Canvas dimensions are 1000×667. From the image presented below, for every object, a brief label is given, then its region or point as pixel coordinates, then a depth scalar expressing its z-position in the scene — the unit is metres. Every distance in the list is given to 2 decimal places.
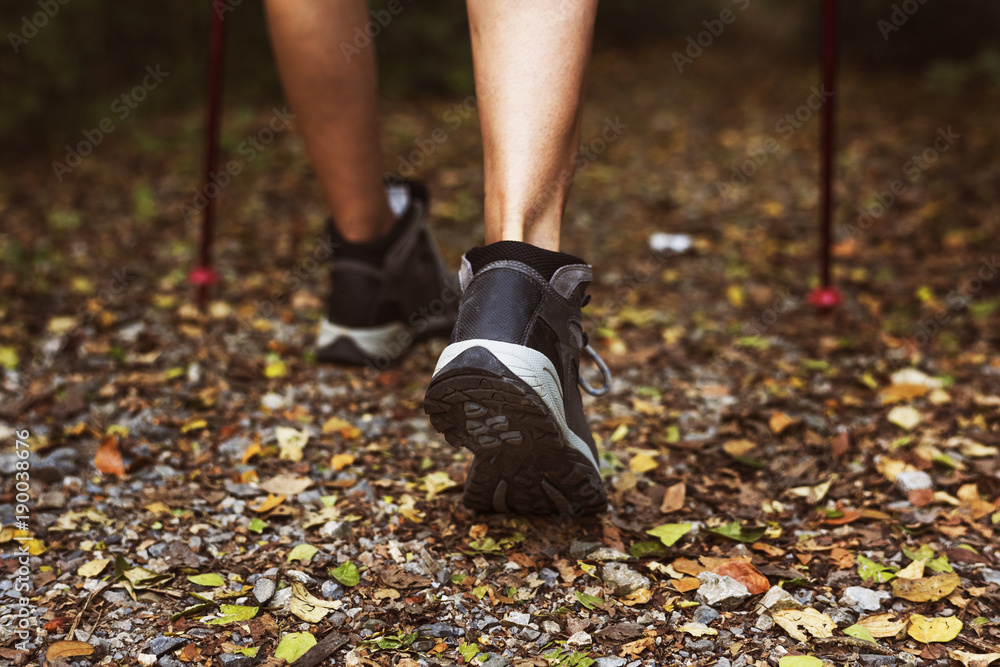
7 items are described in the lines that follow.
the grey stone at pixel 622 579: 1.30
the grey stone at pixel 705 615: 1.24
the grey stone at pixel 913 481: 1.58
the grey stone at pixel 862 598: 1.26
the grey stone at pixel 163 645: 1.16
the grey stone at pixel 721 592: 1.27
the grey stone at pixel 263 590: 1.27
